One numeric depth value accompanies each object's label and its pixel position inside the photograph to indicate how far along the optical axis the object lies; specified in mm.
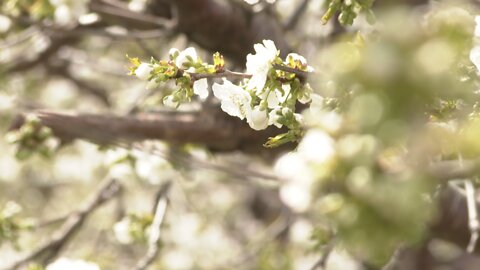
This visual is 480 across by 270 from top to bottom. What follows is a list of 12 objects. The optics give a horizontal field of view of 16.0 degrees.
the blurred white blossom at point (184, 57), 1153
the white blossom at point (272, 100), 1144
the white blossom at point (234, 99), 1155
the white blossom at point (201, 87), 1151
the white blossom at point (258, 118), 1139
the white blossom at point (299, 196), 955
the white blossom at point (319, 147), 952
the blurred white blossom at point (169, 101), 1147
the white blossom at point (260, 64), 1126
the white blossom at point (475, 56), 1116
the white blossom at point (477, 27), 1108
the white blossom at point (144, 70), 1151
